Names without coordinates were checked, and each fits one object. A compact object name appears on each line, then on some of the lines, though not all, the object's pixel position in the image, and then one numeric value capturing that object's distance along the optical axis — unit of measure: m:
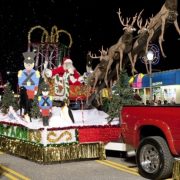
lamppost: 19.54
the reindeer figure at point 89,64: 19.06
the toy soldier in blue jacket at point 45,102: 12.96
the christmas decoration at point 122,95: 13.93
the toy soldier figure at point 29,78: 14.12
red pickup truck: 8.17
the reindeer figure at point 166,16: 11.86
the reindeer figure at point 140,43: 12.89
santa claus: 17.02
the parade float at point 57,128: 11.11
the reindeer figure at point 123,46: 12.98
